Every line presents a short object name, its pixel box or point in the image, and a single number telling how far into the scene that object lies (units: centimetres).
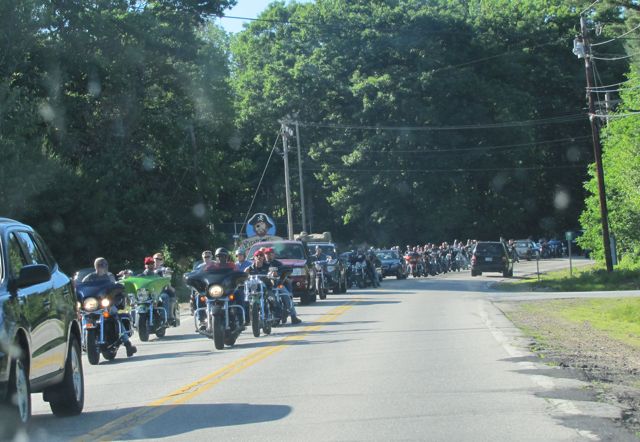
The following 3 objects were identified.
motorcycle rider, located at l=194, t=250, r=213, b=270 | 2548
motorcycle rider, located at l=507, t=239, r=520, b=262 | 5948
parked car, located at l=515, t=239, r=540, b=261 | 8019
